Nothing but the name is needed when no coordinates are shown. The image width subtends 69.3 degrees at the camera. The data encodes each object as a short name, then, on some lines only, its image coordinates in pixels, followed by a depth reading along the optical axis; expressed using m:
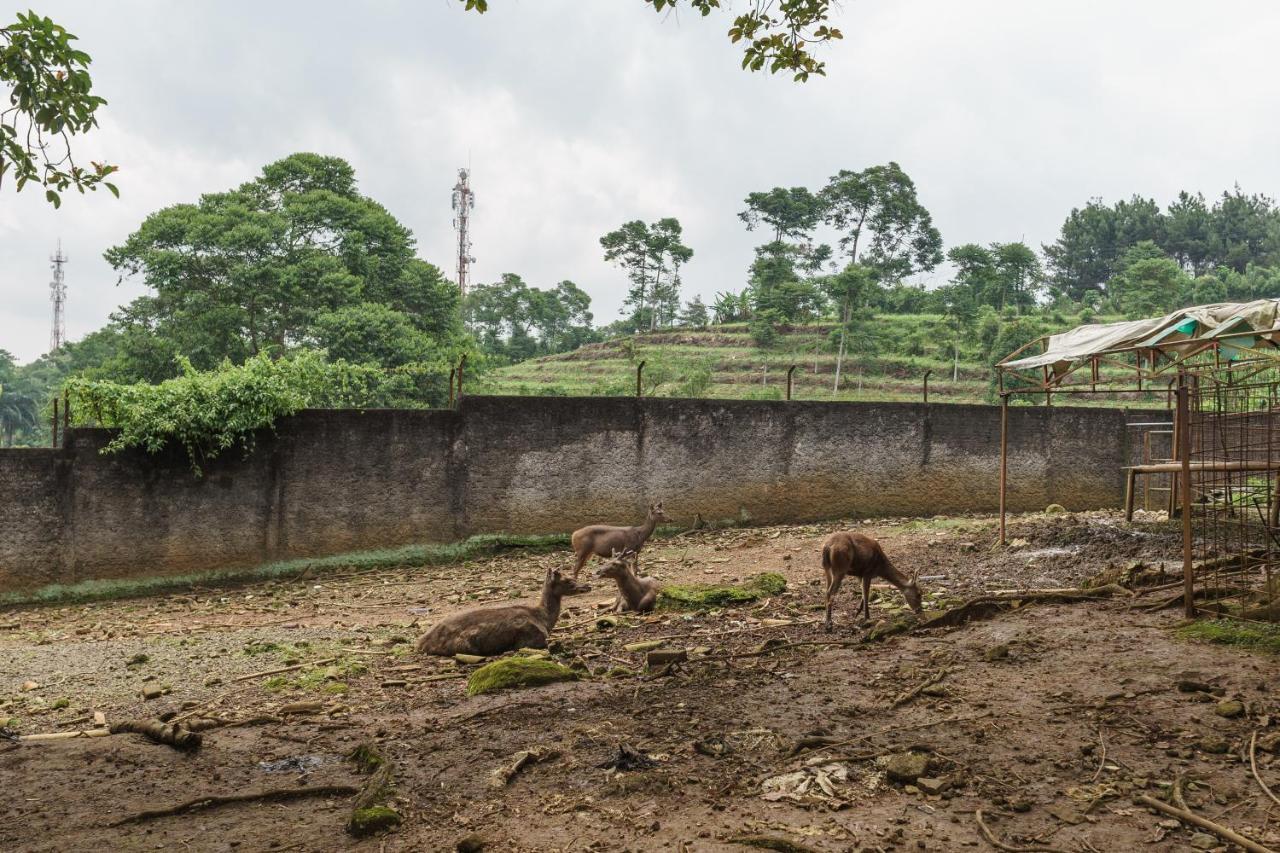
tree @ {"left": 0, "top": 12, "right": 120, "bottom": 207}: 5.12
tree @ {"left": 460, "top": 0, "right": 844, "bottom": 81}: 6.61
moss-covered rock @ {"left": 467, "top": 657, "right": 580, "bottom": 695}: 6.60
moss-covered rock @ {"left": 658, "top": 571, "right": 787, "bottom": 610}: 9.46
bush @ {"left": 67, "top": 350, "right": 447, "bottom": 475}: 11.99
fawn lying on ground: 9.15
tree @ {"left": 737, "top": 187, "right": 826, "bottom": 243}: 61.66
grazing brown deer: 8.24
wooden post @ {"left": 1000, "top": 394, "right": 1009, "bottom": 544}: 11.96
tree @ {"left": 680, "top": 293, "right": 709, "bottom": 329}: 57.66
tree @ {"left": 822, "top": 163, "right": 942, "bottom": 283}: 62.44
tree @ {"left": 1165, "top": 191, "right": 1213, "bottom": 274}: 61.91
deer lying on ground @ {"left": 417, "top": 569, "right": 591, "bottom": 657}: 7.75
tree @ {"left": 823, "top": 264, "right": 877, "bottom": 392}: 42.91
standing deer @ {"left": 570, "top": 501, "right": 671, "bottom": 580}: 11.30
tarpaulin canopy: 8.49
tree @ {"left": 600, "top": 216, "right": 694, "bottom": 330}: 56.12
